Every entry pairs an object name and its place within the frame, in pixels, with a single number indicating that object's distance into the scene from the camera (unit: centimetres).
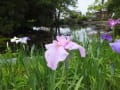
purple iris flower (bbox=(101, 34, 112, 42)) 131
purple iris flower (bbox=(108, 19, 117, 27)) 133
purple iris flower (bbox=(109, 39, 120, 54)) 61
